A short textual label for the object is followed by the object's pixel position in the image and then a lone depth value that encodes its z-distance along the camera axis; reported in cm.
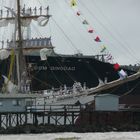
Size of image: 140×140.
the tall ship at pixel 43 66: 6612
